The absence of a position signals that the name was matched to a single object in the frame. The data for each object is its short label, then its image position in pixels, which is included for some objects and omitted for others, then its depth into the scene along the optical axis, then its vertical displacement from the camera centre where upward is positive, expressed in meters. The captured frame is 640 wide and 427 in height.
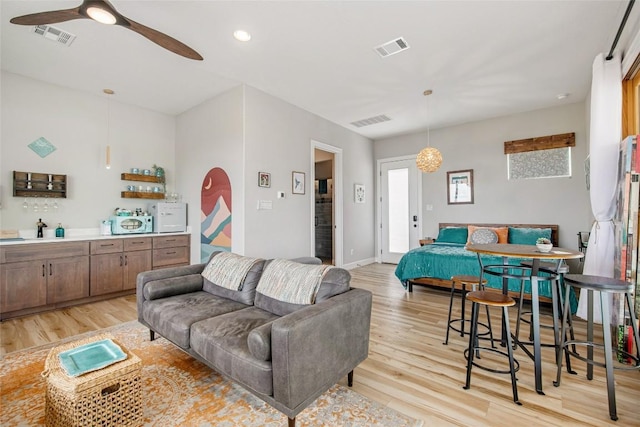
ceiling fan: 1.81 +1.33
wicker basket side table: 1.41 -0.93
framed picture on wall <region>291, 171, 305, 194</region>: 4.66 +0.49
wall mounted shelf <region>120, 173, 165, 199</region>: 4.54 +0.36
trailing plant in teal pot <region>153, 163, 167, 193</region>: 4.89 +0.68
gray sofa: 1.51 -0.77
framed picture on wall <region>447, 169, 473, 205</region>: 5.59 +0.48
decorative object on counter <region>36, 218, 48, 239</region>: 3.73 -0.16
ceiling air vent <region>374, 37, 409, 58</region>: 2.95 +1.74
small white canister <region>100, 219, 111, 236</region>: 4.25 -0.20
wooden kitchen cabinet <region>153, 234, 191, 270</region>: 4.46 -0.59
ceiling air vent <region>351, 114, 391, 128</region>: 5.27 +1.73
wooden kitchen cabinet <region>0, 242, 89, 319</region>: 3.21 -0.72
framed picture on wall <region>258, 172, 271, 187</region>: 4.12 +0.49
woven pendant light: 4.61 +0.83
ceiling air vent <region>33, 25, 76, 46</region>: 2.76 +1.78
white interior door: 6.21 +0.07
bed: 3.78 -0.65
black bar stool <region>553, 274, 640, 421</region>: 1.70 -0.68
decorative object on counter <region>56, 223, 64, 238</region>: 3.85 -0.23
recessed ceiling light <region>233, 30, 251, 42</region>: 2.81 +1.76
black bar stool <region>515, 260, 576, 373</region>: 2.10 -0.51
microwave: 4.28 -0.16
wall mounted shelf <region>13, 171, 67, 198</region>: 3.60 +0.40
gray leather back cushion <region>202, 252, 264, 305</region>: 2.46 -0.65
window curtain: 2.52 +0.50
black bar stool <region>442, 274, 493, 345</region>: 2.60 -0.65
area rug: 1.67 -1.19
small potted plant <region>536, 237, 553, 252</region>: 2.11 -0.26
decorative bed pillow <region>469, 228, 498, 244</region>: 4.67 -0.41
